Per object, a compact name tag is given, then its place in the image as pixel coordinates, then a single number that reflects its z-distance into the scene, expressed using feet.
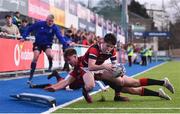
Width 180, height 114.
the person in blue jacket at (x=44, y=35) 46.73
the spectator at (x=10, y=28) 56.52
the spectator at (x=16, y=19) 59.82
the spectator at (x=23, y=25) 61.37
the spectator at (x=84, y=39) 87.19
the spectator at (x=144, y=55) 137.84
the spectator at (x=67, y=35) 65.16
